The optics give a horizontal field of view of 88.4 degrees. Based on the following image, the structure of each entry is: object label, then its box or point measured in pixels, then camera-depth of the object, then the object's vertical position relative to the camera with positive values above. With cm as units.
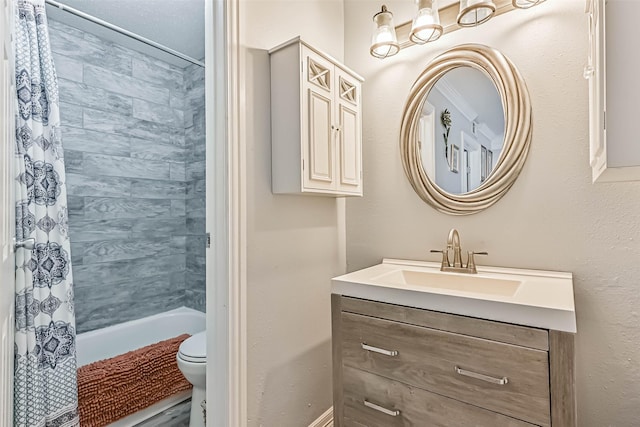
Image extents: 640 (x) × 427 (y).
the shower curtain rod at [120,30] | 192 +125
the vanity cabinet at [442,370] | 93 -51
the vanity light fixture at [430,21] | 137 +87
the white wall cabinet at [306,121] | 135 +40
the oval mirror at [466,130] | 145 +40
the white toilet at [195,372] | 166 -80
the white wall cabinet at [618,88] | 77 +30
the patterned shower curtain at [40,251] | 128 -14
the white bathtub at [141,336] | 189 -90
